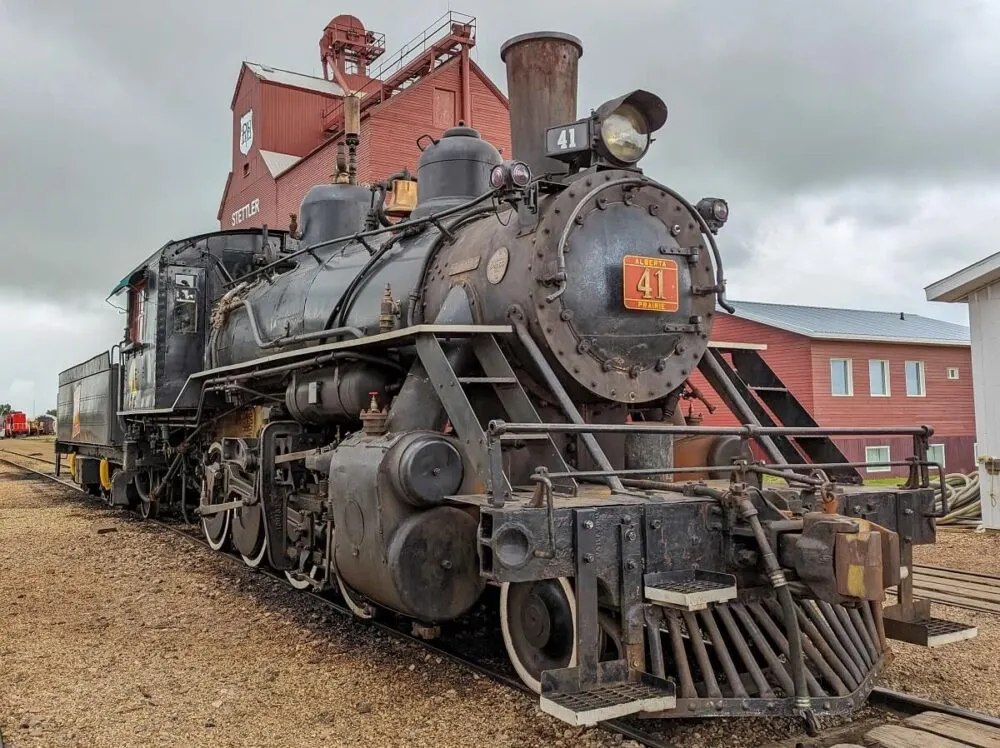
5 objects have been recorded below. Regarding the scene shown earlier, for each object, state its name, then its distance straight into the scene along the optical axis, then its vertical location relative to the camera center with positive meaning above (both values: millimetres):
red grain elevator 22719 +9704
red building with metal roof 20453 +1565
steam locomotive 3752 -106
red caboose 56531 +944
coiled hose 11477 -944
